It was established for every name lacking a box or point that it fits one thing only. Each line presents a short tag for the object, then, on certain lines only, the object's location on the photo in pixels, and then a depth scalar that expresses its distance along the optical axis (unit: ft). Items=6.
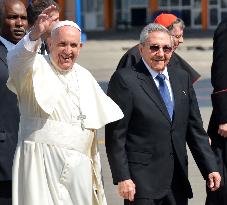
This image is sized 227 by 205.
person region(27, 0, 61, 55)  41.95
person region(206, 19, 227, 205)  39.73
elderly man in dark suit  35.06
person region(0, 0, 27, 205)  33.86
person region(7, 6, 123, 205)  31.58
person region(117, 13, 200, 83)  46.62
